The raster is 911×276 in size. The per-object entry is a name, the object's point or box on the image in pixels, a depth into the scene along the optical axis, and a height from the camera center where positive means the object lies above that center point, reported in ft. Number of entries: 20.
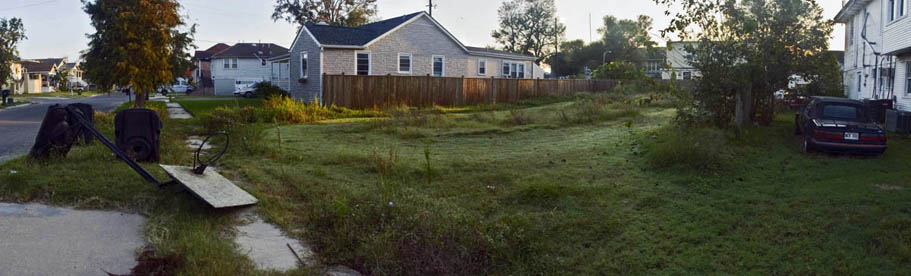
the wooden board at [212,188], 22.07 -3.55
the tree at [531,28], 251.39 +25.80
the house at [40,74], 235.93 +5.70
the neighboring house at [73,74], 293.59 +7.62
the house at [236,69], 195.93 +6.83
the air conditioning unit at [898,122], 49.26 -1.90
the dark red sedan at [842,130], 38.14 -1.98
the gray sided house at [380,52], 97.71 +6.63
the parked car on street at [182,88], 217.85 +0.98
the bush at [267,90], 116.26 +0.30
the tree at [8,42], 131.54 +9.96
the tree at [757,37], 46.68 +4.33
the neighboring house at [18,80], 201.75 +3.21
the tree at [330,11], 175.01 +22.06
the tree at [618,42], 227.61 +18.84
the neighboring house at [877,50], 56.75 +4.98
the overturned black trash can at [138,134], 32.71 -2.22
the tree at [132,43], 72.08 +5.45
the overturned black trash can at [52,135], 29.86 -2.11
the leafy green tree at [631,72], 46.14 +1.69
